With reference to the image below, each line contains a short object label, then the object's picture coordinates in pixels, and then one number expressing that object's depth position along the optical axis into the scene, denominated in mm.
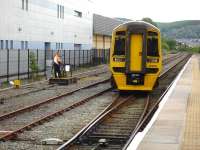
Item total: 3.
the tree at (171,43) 191375
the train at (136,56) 23031
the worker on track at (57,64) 31891
